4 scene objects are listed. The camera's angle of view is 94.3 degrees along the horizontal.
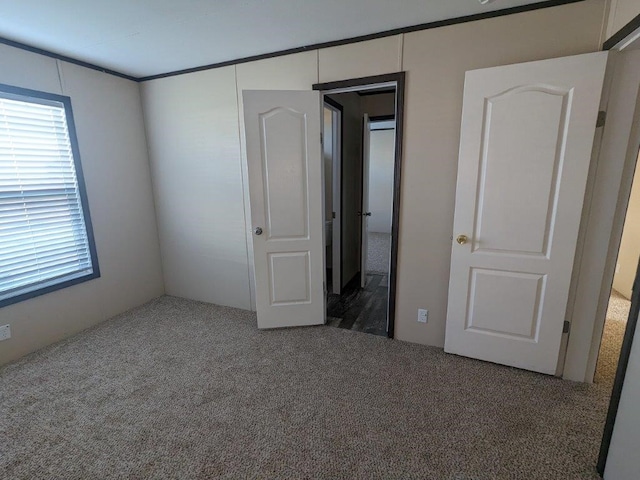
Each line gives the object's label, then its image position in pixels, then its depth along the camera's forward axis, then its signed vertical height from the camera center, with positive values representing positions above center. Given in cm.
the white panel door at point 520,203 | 180 -14
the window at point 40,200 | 234 -12
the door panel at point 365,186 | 355 -4
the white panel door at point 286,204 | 248 -18
